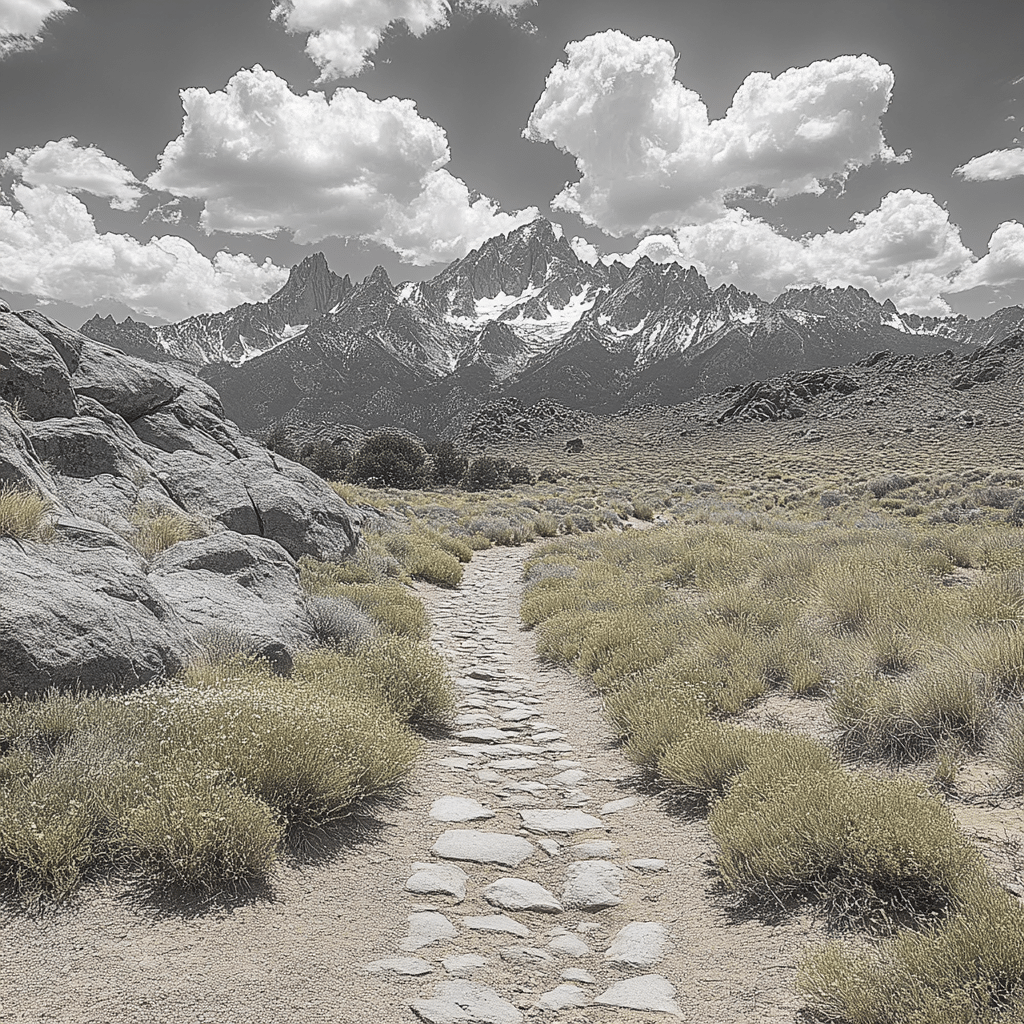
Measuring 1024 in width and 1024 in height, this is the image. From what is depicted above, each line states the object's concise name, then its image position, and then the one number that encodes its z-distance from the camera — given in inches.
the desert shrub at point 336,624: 316.2
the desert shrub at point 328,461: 1691.7
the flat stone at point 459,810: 191.5
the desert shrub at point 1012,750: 164.6
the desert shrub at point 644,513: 1195.9
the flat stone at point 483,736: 252.4
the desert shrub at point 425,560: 567.2
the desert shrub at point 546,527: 929.5
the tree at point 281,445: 2027.6
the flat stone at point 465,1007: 111.0
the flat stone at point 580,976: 123.6
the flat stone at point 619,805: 195.3
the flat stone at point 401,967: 123.1
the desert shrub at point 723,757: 177.9
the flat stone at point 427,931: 132.3
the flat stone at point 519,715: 275.1
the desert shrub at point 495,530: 862.3
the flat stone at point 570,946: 133.1
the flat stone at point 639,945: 129.2
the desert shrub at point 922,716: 189.2
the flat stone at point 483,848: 169.2
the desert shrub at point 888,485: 1204.5
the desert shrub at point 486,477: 1717.5
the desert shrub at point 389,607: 371.2
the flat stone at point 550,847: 172.4
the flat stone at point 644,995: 115.4
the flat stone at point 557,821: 186.2
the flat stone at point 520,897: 149.5
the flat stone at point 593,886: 151.0
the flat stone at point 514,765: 228.2
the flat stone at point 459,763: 227.7
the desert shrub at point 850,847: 127.9
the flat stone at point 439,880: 153.2
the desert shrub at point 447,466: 1736.0
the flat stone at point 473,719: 268.2
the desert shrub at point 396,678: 250.8
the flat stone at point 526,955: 130.0
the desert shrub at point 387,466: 1640.0
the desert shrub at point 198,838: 135.5
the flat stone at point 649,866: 161.8
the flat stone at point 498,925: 139.5
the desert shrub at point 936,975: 93.8
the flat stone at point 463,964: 124.6
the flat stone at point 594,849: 171.5
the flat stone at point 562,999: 117.1
